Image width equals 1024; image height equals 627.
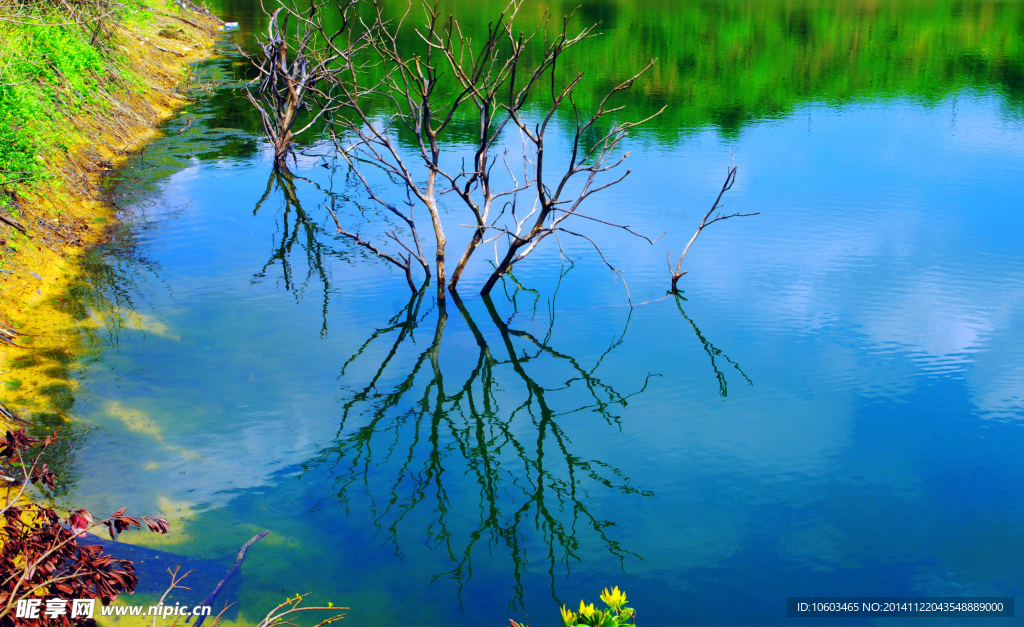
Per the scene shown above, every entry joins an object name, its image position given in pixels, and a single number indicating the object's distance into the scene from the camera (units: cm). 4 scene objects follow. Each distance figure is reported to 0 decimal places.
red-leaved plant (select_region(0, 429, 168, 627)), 314
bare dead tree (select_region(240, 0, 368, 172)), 1256
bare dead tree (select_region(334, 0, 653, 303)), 815
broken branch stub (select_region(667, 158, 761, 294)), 921
